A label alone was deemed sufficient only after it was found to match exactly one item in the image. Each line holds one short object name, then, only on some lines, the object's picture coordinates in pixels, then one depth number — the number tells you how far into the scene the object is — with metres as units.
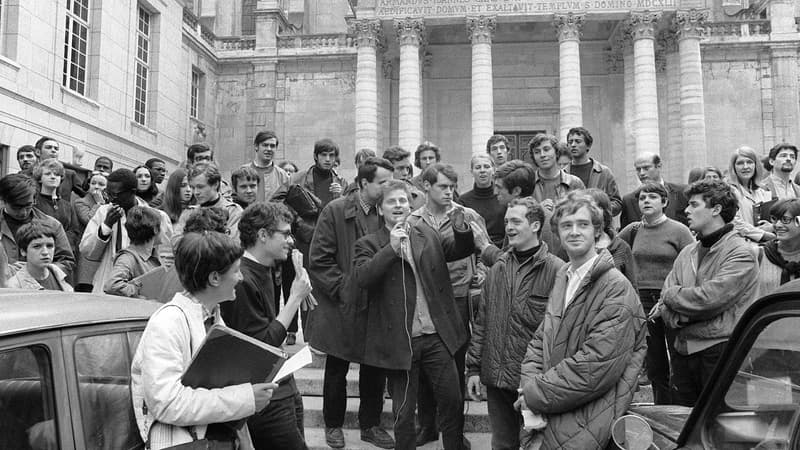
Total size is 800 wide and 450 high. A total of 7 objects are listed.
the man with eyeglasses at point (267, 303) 3.54
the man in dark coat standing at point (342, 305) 5.25
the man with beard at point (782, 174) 7.85
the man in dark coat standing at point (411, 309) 4.88
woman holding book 2.61
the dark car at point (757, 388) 1.98
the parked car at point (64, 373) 2.28
